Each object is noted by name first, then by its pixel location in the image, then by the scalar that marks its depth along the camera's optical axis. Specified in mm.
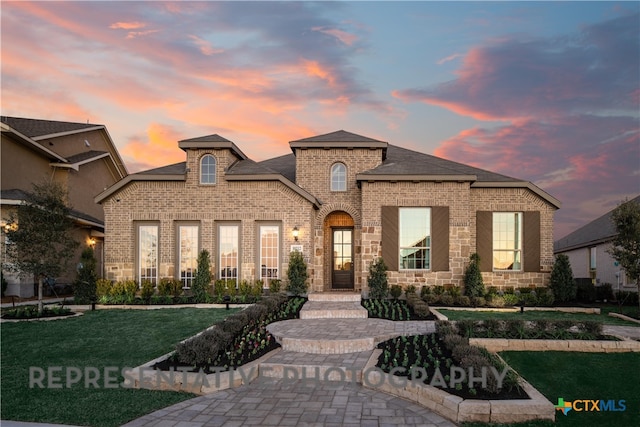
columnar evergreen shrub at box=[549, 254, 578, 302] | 16125
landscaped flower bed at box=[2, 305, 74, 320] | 13242
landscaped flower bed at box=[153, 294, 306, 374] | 7465
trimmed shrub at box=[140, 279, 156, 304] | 16203
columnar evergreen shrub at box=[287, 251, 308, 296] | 16234
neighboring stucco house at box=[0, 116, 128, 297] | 20297
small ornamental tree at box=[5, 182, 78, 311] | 13547
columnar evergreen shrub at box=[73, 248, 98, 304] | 16219
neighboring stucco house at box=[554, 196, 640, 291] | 20500
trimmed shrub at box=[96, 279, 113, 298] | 16469
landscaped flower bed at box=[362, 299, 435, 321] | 12312
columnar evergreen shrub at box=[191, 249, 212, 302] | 16234
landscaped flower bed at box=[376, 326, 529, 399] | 6074
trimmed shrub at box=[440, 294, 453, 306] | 15391
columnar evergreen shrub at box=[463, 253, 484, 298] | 16156
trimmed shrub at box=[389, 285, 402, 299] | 16125
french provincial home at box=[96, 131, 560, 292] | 16875
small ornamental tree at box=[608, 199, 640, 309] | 13492
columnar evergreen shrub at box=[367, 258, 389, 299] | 16094
